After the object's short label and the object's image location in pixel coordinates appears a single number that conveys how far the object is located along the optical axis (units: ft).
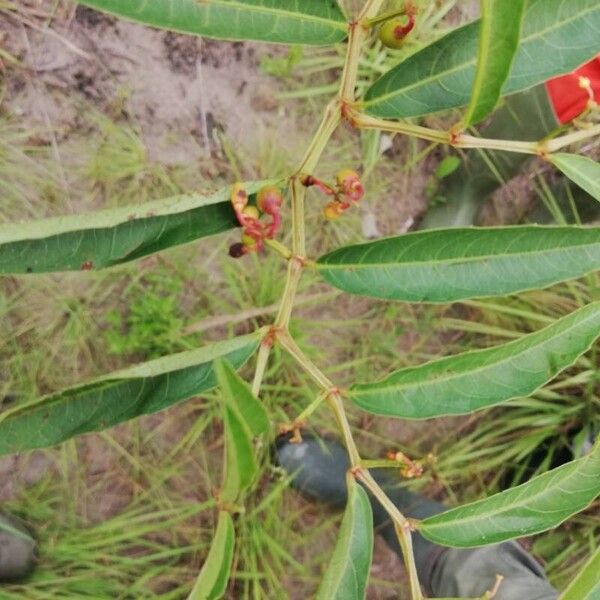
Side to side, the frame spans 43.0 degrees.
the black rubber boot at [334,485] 2.04
